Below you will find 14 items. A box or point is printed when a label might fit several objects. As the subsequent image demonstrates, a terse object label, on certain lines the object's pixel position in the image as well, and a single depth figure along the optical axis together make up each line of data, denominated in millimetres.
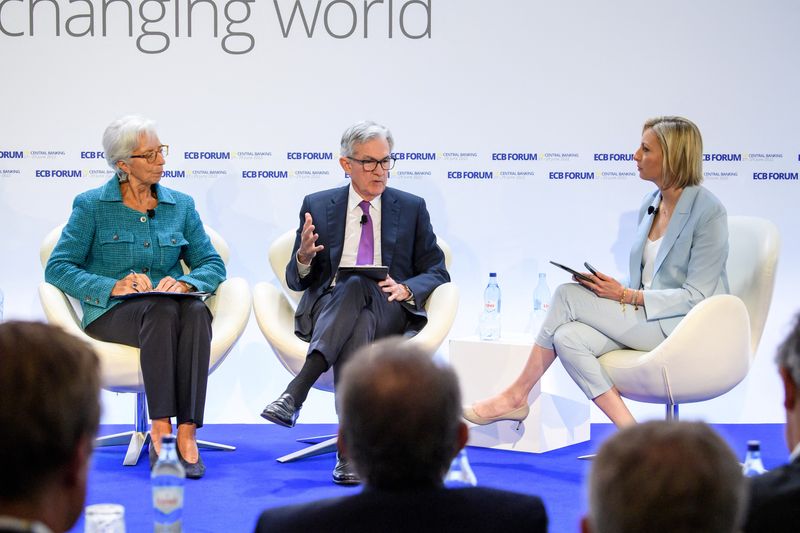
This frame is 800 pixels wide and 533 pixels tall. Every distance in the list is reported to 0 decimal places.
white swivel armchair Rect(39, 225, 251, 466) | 8250
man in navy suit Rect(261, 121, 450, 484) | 8281
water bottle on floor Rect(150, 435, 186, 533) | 5102
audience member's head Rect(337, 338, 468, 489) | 2910
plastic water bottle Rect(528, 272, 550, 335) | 10750
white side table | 9297
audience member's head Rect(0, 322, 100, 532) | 2324
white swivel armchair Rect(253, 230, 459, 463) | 8516
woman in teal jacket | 8125
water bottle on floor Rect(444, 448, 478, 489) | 5469
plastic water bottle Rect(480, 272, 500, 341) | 9812
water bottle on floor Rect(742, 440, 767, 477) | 4863
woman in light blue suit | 8289
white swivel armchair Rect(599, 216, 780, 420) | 7930
